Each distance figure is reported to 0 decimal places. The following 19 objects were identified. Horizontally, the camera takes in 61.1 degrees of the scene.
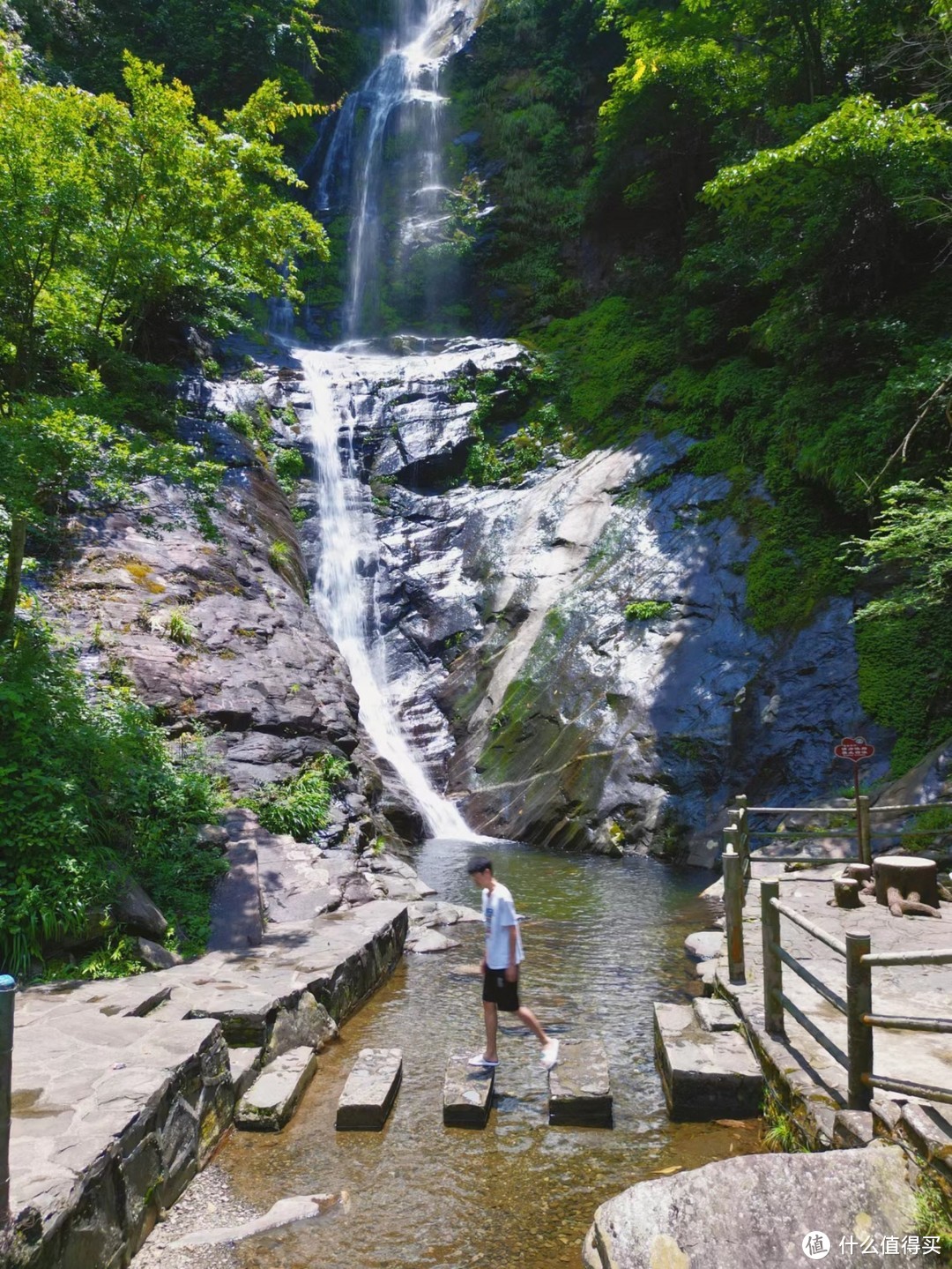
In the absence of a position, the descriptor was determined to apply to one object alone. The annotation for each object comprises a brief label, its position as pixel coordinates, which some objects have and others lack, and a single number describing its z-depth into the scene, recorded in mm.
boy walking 5754
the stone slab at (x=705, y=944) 8242
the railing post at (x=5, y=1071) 2797
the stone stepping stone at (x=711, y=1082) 5066
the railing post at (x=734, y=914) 6699
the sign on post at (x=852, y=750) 9492
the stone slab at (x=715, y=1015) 5902
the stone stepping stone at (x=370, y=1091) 5105
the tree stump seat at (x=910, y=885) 7770
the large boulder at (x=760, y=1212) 3113
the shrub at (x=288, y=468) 22156
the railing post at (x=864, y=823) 9367
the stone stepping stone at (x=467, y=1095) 5141
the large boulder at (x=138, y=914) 6988
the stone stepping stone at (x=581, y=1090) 5121
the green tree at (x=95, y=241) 8055
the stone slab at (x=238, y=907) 7639
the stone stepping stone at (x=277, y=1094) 5148
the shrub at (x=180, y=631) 12367
